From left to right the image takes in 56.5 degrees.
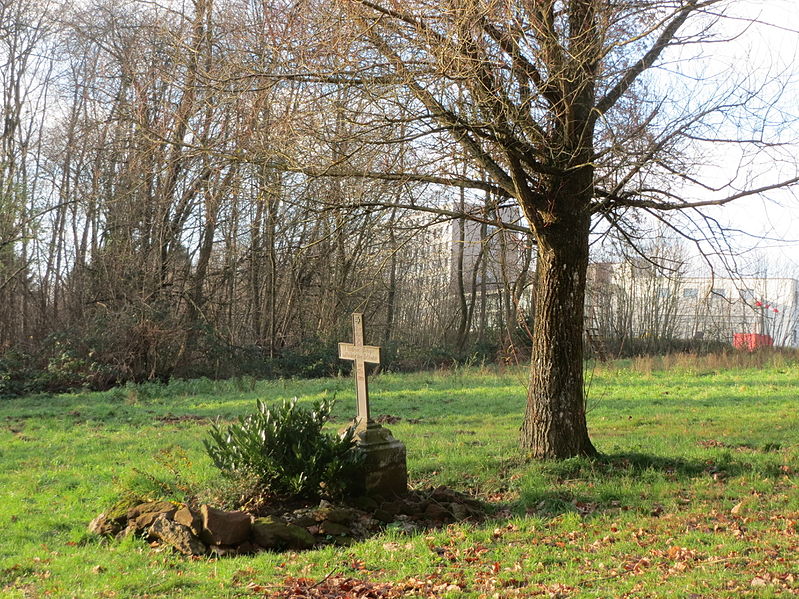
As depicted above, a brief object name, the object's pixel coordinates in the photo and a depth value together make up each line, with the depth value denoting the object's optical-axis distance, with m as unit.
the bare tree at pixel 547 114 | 6.90
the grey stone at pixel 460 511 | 7.02
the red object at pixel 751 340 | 24.90
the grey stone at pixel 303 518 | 6.70
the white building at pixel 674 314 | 26.45
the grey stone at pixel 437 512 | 7.04
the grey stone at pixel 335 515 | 6.76
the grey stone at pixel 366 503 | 7.20
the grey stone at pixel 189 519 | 6.39
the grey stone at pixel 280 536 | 6.41
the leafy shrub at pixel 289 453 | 7.09
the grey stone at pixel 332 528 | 6.63
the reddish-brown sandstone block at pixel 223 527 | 6.30
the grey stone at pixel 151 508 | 6.86
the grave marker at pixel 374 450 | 7.41
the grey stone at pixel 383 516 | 7.05
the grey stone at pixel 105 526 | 6.82
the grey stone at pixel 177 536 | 6.25
